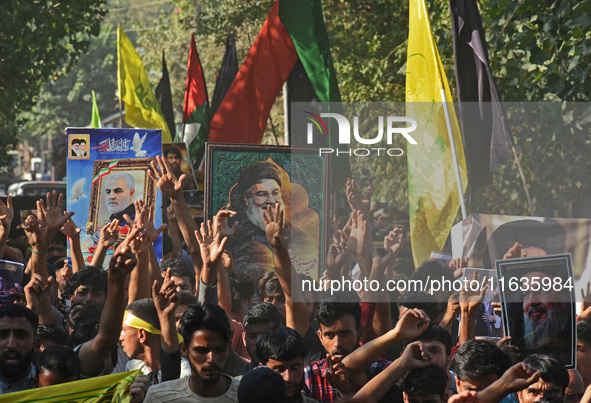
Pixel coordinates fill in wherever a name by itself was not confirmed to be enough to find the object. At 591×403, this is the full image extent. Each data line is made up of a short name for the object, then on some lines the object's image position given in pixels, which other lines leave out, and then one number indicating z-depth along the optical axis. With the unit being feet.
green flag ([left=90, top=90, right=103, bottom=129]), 115.14
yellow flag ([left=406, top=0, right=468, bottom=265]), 48.60
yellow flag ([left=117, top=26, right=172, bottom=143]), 77.41
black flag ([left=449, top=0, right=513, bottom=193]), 54.34
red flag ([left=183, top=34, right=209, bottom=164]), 79.89
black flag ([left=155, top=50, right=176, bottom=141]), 96.84
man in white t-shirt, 28.55
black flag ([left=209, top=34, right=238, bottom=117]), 84.07
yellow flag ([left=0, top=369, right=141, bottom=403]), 25.70
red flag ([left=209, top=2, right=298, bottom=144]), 60.80
